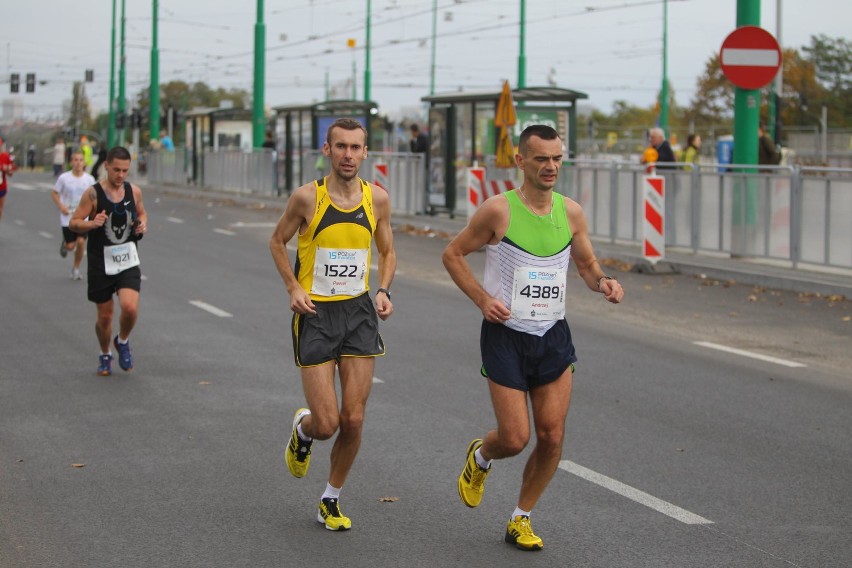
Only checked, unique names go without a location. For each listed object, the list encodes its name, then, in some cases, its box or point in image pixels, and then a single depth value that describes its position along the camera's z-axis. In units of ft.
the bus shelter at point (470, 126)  92.43
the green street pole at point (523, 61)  146.49
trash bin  133.37
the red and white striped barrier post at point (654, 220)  63.98
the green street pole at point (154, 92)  182.39
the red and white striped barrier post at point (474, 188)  86.12
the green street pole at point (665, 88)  171.32
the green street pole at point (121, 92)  213.87
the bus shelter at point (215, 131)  165.48
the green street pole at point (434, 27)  180.54
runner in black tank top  35.04
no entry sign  61.16
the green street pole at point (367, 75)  183.65
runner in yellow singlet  20.84
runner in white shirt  62.28
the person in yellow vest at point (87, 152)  115.96
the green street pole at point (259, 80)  141.59
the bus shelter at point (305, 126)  124.98
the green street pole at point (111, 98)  233.14
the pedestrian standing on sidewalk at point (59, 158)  196.85
